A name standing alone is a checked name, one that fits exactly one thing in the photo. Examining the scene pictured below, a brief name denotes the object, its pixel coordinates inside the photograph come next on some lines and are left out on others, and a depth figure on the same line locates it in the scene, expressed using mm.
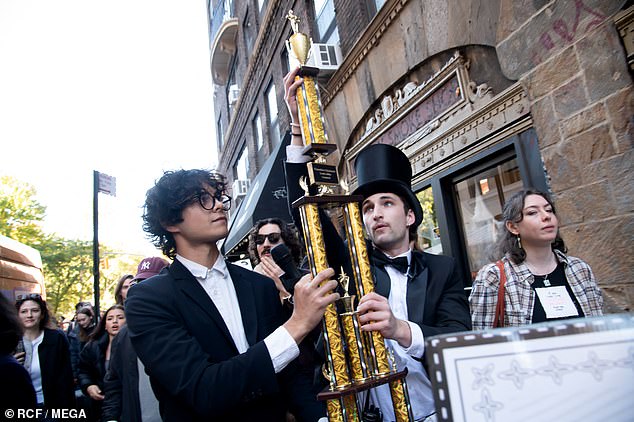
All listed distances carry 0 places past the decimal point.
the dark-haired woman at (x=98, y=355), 4195
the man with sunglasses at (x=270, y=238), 3615
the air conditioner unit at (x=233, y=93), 17064
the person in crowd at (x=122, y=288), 4395
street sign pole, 6936
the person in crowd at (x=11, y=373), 1827
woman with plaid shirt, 2453
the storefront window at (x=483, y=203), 4773
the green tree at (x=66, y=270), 25875
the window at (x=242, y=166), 16812
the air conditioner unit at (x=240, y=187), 15625
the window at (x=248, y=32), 14083
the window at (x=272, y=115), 12409
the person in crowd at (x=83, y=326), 6112
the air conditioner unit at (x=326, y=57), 7569
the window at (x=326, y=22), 8609
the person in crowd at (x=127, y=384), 2385
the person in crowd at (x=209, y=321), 1407
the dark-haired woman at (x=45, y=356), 3805
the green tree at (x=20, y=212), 22922
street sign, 7863
